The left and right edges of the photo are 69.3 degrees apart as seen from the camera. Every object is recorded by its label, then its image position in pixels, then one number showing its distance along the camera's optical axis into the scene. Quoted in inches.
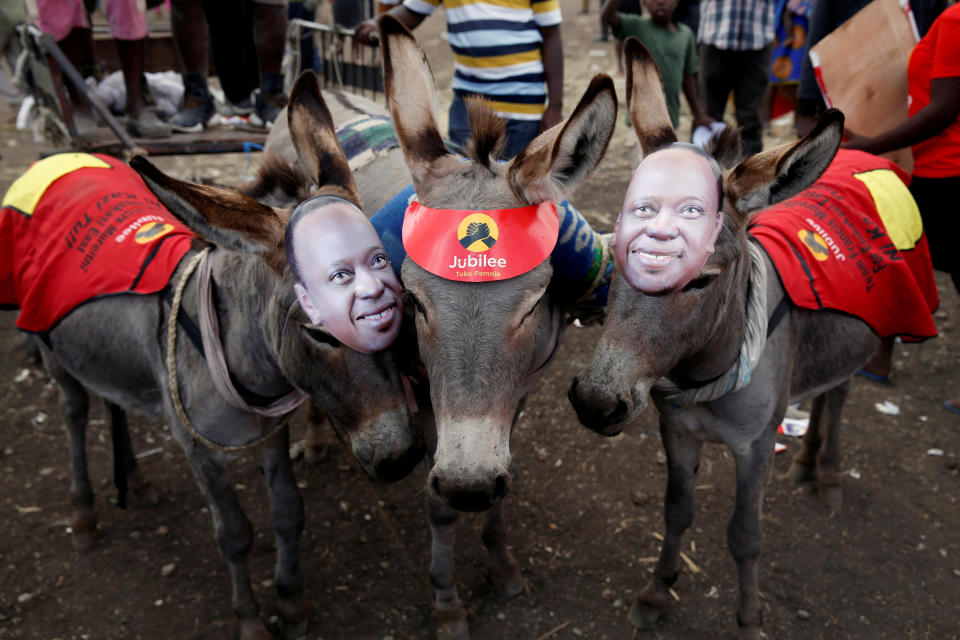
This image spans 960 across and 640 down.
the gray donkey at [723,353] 94.0
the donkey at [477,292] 81.7
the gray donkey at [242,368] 93.0
